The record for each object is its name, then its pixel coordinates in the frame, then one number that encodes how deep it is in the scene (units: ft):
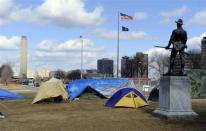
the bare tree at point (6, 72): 346.14
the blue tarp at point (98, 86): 73.09
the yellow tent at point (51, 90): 64.79
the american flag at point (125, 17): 122.94
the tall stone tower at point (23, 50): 366.91
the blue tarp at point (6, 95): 76.37
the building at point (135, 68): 263.17
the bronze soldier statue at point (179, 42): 39.24
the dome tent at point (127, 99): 51.70
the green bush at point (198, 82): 70.75
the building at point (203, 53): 215.96
